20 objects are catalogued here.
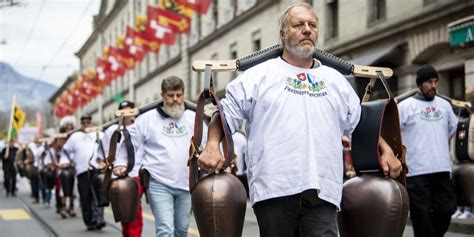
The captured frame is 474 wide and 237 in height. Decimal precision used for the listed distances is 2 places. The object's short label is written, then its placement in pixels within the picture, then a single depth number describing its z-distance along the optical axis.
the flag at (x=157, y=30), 30.31
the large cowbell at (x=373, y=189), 4.43
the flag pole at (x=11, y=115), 30.91
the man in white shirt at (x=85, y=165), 12.66
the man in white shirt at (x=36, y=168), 21.83
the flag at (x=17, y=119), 32.91
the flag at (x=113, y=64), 38.33
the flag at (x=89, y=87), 48.44
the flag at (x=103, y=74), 40.25
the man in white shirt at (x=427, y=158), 7.96
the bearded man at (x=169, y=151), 7.28
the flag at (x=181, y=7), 27.77
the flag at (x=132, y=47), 34.83
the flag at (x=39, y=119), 69.25
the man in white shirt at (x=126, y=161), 7.68
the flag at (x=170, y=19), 29.33
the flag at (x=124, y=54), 35.91
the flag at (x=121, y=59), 36.25
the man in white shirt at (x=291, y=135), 4.25
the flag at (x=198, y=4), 27.66
